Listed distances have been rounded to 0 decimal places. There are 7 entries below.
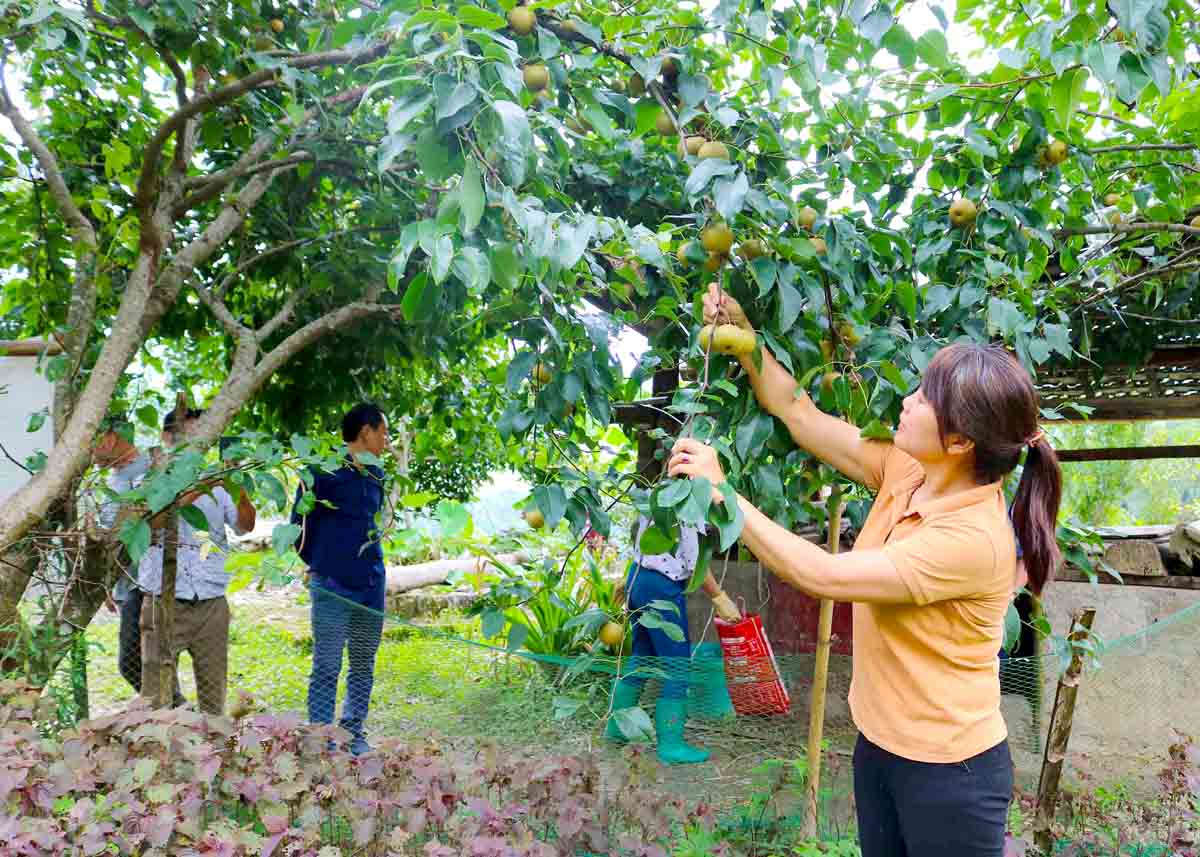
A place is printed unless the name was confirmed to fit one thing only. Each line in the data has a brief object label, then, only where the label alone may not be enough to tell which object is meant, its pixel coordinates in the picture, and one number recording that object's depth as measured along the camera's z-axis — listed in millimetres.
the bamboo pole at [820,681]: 2449
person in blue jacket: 3471
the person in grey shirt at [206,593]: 3359
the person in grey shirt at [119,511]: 2688
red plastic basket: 3512
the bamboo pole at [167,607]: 2680
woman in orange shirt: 1463
